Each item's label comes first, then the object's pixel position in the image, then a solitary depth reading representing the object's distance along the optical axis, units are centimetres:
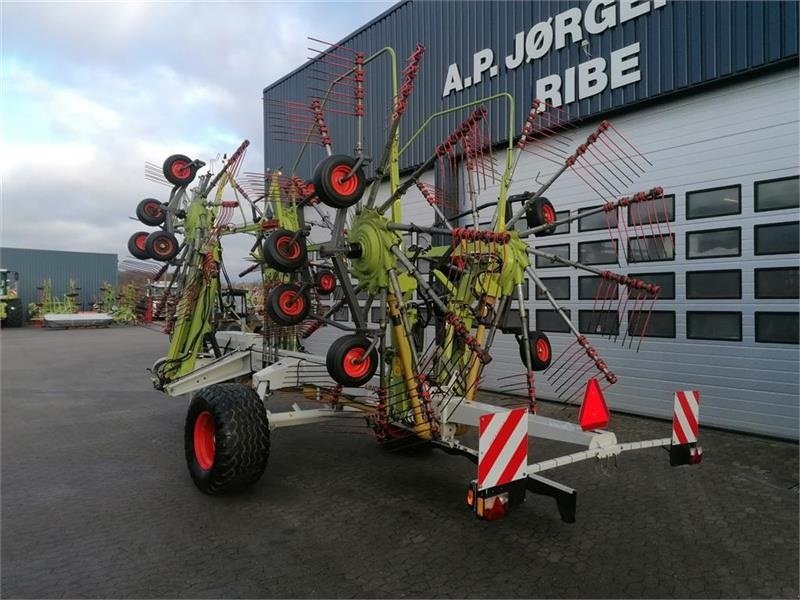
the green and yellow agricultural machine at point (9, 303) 3138
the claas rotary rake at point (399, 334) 359
